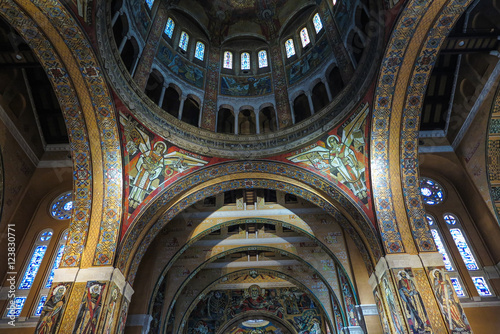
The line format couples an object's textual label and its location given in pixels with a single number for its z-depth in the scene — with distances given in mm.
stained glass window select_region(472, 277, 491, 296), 9938
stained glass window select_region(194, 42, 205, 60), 13078
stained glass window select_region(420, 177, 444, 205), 12008
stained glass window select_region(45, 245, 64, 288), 10349
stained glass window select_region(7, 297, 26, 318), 9703
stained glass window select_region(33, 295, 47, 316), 9769
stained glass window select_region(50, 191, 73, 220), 11789
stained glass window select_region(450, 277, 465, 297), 9988
